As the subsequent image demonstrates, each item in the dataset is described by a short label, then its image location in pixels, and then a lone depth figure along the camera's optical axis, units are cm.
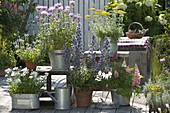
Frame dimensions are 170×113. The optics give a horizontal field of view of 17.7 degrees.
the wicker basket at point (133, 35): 906
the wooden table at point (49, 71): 707
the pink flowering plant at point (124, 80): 691
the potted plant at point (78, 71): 688
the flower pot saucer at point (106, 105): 699
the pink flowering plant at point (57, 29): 714
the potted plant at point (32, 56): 723
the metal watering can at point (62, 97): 688
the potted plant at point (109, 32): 747
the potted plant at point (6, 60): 935
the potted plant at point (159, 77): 638
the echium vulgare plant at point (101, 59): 695
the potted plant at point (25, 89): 685
